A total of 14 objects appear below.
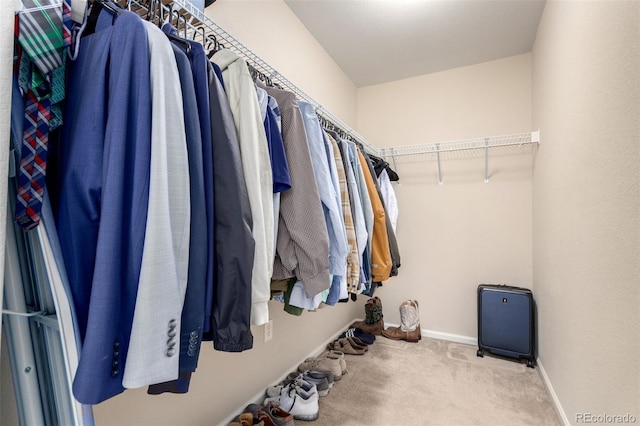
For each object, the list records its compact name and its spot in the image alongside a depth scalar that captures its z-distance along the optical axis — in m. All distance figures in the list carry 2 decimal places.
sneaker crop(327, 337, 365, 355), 2.36
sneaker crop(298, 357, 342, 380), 1.99
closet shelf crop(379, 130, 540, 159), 2.44
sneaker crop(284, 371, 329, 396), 1.76
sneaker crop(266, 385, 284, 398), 1.72
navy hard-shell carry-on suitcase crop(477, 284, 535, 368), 2.23
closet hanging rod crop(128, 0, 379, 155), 0.98
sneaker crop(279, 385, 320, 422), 1.57
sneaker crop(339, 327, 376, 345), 2.59
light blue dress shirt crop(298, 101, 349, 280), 1.22
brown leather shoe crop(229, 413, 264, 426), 1.42
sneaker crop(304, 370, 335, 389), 1.87
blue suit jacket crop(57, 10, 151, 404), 0.54
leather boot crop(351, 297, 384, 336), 2.77
